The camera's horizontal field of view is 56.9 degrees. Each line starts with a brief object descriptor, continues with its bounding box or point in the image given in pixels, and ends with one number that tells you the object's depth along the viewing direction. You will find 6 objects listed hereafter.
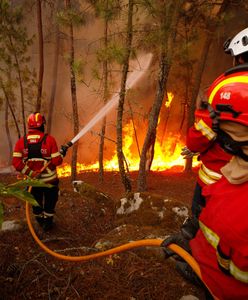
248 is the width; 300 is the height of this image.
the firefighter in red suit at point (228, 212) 1.08
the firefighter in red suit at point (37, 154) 4.11
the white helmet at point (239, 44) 2.10
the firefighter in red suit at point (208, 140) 1.95
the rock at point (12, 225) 3.94
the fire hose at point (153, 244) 1.48
